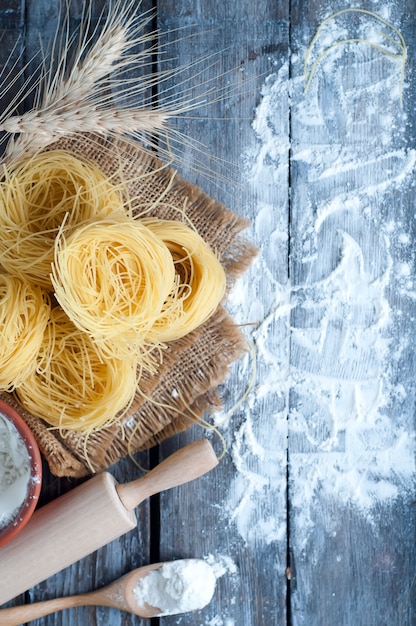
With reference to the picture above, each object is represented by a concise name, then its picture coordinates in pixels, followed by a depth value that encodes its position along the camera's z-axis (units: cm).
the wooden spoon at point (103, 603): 88
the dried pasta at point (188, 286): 82
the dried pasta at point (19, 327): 79
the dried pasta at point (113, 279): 77
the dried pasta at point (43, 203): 81
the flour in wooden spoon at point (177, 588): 88
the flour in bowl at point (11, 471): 81
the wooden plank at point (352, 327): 92
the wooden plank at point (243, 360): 92
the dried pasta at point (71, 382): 82
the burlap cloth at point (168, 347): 87
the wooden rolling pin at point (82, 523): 84
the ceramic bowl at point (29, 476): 80
